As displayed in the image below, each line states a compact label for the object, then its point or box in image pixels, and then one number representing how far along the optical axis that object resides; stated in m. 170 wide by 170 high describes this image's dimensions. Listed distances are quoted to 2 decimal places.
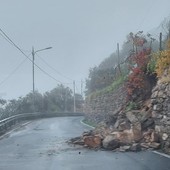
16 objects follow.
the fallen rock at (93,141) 18.33
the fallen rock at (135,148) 16.74
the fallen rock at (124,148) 16.84
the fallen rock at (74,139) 20.05
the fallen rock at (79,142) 19.22
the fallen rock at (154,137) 17.44
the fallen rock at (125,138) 17.82
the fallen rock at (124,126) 20.24
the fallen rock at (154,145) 16.89
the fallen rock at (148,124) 19.30
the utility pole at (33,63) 57.70
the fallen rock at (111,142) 17.55
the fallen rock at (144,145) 17.07
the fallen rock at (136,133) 17.95
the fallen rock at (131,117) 20.16
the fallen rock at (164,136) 16.64
